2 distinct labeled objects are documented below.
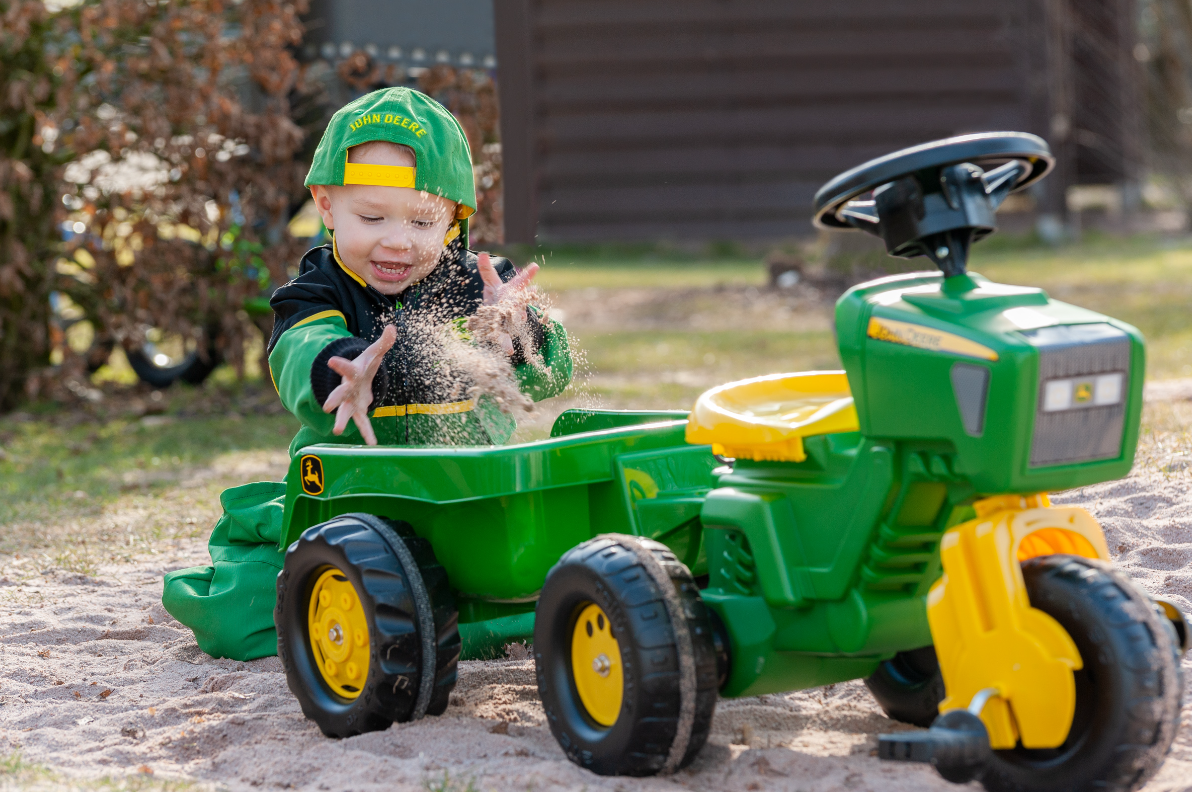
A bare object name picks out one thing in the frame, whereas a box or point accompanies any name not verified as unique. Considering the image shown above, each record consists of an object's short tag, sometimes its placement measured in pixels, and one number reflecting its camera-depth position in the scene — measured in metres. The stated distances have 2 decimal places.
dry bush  6.65
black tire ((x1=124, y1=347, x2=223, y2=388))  7.66
